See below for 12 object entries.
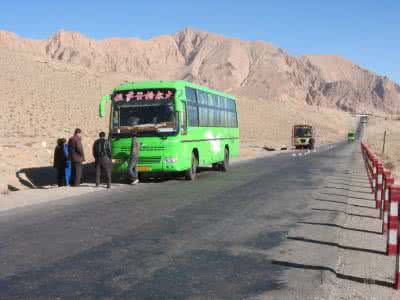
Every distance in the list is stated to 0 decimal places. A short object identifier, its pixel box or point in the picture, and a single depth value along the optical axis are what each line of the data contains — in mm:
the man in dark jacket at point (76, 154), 17797
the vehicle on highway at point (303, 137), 60875
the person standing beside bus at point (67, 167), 18344
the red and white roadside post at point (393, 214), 7313
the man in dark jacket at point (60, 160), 18344
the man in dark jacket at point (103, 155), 17344
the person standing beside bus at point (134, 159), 18062
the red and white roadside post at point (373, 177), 16716
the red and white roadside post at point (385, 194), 10128
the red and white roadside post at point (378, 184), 13185
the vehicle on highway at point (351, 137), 98312
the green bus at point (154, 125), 18594
